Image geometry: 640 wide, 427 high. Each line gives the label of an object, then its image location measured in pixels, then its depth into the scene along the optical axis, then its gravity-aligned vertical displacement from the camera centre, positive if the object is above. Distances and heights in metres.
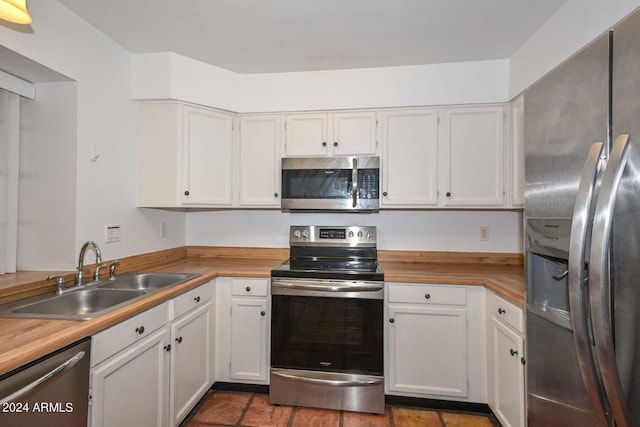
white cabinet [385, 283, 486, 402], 2.04 -0.80
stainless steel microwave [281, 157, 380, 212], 2.32 +0.25
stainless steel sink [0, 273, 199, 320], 1.38 -0.42
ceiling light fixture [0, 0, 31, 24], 1.03 +0.67
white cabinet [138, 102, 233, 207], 2.29 +0.44
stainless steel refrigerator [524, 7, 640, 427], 0.73 -0.02
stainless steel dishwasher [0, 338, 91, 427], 0.93 -0.57
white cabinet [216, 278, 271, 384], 2.21 -0.79
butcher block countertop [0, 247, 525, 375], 1.07 -0.38
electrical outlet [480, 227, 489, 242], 2.58 -0.13
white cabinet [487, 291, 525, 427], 1.62 -0.79
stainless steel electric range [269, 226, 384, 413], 2.04 -0.79
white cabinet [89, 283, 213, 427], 1.28 -0.73
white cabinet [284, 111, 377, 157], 2.41 +0.63
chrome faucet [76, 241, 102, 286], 1.70 -0.28
